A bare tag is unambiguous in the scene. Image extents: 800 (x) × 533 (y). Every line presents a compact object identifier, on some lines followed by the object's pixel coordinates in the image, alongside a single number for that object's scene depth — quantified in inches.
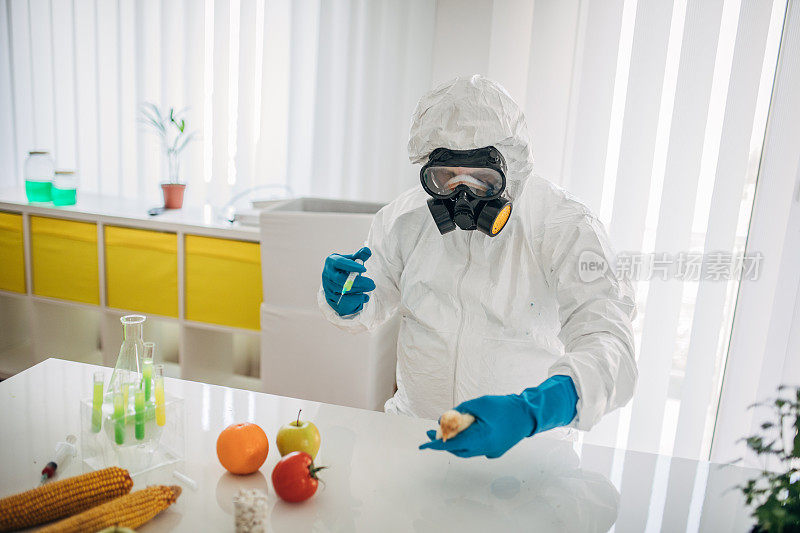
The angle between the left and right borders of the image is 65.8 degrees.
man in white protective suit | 52.6
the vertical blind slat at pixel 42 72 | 129.0
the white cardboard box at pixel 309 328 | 90.8
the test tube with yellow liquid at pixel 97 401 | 43.7
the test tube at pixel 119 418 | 43.0
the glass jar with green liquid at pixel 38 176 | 116.7
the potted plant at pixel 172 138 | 117.5
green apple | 45.2
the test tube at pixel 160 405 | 44.4
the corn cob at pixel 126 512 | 35.1
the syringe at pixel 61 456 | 42.8
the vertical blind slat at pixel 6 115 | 132.1
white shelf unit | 109.0
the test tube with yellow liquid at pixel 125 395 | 43.1
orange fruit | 43.4
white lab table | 40.6
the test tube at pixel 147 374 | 44.4
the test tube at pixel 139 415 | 43.3
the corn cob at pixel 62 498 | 36.5
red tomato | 40.7
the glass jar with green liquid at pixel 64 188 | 115.4
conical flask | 44.3
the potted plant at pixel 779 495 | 32.4
